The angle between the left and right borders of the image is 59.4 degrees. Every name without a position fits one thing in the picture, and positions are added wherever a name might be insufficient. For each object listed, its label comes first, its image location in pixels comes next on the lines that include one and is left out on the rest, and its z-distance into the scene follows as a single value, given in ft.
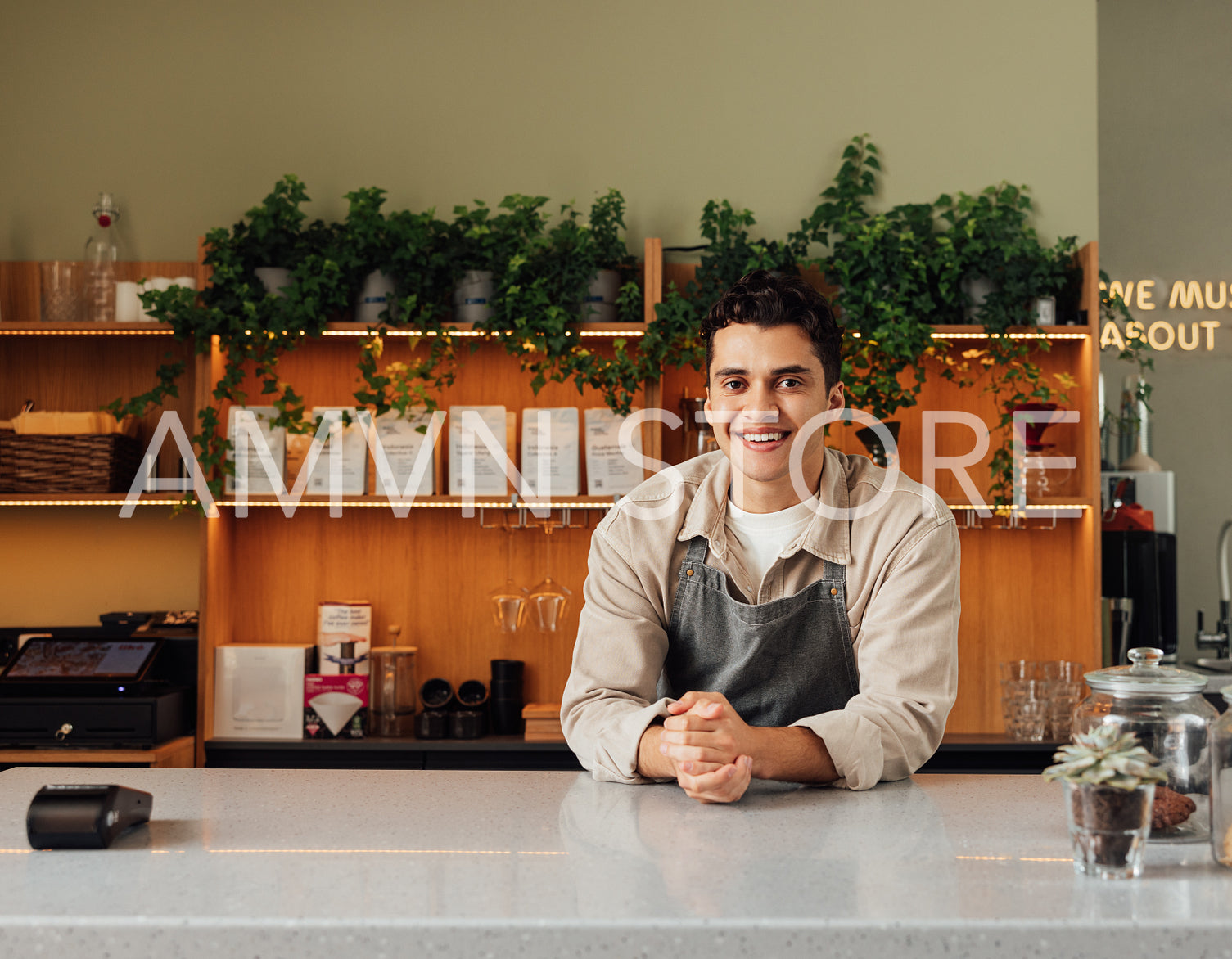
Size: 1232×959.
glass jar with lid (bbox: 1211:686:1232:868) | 3.39
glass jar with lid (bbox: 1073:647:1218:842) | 3.57
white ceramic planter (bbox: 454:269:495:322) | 10.46
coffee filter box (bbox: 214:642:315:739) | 10.46
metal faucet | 11.50
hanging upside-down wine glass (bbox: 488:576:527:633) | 10.88
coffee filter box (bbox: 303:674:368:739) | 10.43
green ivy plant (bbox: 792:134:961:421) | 10.02
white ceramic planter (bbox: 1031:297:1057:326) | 10.30
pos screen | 9.94
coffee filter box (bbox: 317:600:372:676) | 10.68
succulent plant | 3.26
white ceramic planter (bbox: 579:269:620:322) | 10.46
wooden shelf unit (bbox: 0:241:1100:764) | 11.05
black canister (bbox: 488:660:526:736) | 10.61
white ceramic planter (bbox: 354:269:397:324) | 10.46
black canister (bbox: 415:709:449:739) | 10.37
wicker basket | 10.49
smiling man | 5.06
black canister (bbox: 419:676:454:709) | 10.80
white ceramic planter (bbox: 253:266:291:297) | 10.48
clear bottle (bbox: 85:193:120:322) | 10.98
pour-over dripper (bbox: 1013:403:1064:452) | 10.40
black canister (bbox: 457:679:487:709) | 10.82
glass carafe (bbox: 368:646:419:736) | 10.67
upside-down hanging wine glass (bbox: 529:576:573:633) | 10.78
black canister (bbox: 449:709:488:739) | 10.35
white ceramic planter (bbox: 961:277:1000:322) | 10.31
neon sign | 13.47
